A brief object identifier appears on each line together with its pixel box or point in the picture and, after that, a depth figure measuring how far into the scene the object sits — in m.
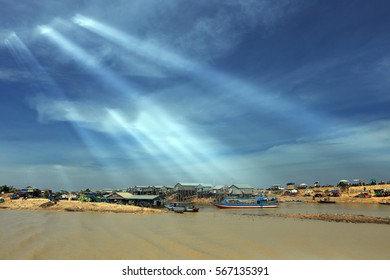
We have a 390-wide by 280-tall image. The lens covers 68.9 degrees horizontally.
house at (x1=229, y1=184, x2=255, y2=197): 94.66
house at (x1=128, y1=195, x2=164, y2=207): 66.26
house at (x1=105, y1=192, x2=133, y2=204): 68.94
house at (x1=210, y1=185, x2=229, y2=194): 95.69
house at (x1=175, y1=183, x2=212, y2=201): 94.12
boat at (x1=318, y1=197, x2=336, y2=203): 83.89
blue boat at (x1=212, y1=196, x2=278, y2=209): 67.75
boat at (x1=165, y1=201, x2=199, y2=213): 52.98
